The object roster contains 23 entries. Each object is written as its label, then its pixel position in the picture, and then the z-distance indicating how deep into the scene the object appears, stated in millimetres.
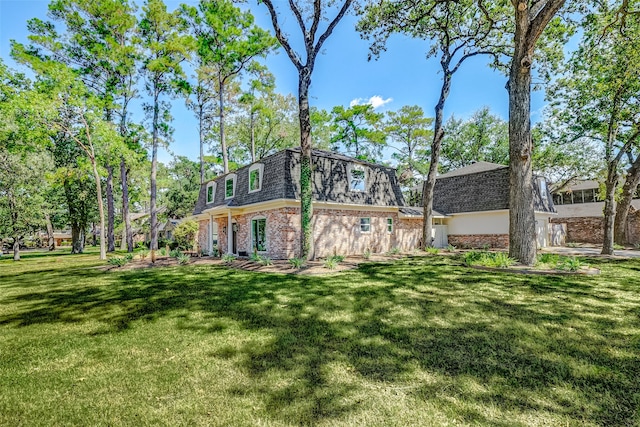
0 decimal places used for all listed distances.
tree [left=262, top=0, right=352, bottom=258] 11648
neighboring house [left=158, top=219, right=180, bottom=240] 36531
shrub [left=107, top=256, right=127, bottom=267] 13391
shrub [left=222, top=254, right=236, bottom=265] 13584
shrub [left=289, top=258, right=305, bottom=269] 10578
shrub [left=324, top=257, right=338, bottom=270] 10358
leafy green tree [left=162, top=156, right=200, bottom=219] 35062
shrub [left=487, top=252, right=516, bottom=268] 9367
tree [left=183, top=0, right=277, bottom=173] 19375
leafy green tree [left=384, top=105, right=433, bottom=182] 29938
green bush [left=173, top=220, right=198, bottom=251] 20906
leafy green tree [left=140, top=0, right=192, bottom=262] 19516
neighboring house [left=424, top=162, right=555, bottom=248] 19922
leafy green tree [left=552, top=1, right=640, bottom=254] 11922
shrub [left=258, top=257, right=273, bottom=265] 11839
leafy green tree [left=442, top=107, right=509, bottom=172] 30891
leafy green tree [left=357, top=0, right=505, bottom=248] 13422
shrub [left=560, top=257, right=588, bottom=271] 8656
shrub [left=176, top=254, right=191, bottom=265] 14059
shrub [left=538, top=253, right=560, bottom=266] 9430
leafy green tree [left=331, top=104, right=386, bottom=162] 27719
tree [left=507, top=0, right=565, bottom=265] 9453
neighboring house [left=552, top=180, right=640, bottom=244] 22609
